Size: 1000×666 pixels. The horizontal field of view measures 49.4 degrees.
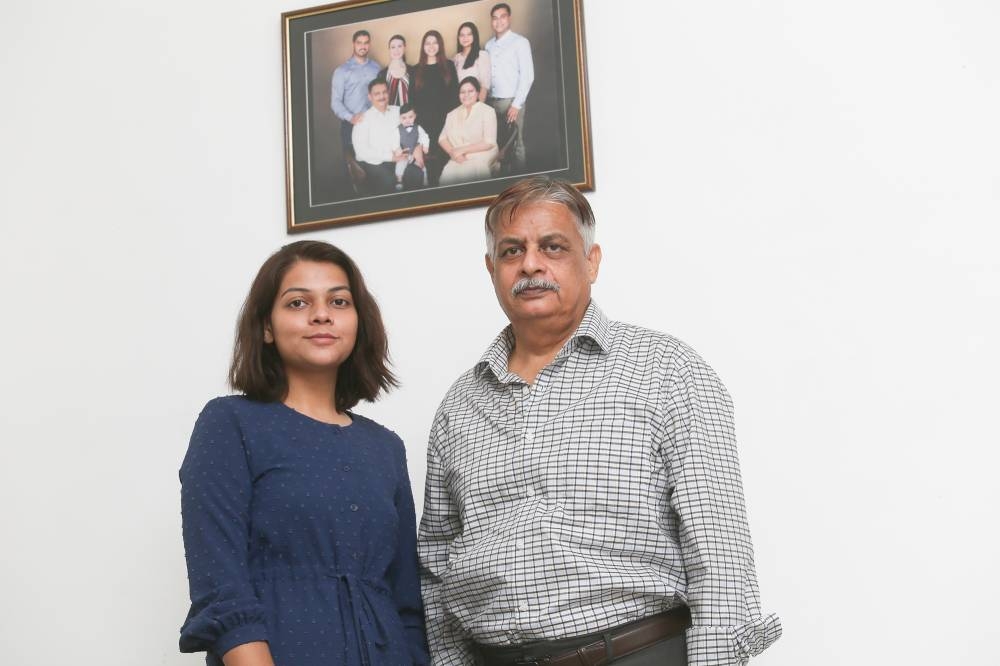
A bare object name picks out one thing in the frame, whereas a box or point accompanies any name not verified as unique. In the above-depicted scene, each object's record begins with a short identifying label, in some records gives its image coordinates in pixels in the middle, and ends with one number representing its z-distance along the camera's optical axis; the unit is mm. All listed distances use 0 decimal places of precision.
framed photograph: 2578
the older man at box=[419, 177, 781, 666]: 1643
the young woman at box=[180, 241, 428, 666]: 1661
